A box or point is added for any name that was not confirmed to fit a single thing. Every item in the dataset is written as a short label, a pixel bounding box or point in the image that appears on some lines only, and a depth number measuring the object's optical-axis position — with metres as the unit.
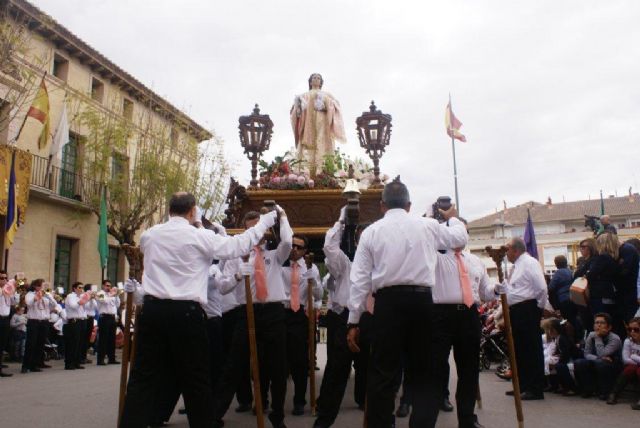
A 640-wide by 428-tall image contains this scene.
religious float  8.21
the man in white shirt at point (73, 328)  13.27
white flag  18.66
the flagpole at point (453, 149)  26.95
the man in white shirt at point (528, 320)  7.71
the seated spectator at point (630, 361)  7.18
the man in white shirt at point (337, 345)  5.70
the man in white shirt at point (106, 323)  14.18
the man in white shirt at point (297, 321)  6.87
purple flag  14.54
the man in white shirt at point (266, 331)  5.64
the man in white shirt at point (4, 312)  11.46
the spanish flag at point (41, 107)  16.08
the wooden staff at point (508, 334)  5.54
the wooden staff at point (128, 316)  5.59
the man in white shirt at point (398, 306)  4.33
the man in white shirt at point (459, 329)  5.36
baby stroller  11.02
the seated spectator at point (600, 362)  7.61
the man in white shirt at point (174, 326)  4.30
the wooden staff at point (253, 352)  5.00
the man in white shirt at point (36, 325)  12.37
